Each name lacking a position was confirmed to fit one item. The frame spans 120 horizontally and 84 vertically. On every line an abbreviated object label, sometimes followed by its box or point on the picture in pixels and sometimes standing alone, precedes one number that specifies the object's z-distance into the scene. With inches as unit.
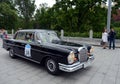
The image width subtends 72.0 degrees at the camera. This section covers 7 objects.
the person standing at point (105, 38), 271.5
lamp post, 298.9
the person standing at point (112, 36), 259.1
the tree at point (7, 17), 796.0
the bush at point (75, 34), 403.2
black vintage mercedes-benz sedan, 103.8
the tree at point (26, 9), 1051.3
